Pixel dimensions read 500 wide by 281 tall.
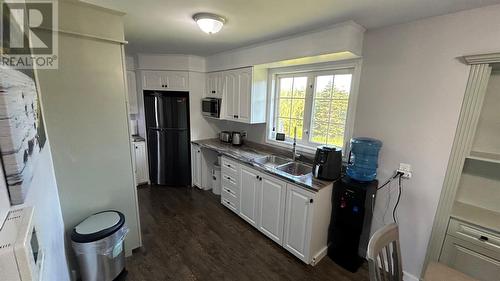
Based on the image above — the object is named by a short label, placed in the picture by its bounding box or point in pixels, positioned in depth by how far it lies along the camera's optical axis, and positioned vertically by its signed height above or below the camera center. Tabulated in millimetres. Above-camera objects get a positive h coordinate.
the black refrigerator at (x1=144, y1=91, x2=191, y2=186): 3570 -587
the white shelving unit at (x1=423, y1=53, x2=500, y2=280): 1517 -591
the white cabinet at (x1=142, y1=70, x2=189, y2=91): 3514 +384
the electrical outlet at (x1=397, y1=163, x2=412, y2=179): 1897 -523
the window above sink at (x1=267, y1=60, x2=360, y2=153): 2332 +63
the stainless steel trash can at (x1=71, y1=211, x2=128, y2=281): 1654 -1174
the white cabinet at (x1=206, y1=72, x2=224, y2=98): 3434 +339
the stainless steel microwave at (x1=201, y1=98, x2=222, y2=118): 3439 -34
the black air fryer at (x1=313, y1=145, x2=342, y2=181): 2086 -543
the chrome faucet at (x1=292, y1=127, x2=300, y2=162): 2689 -548
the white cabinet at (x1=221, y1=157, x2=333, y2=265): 2031 -1116
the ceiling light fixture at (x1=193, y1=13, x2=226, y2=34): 1748 +701
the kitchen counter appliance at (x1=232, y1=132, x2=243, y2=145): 3453 -535
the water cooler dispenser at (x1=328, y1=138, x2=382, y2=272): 1953 -906
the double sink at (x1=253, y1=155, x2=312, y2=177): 2572 -735
